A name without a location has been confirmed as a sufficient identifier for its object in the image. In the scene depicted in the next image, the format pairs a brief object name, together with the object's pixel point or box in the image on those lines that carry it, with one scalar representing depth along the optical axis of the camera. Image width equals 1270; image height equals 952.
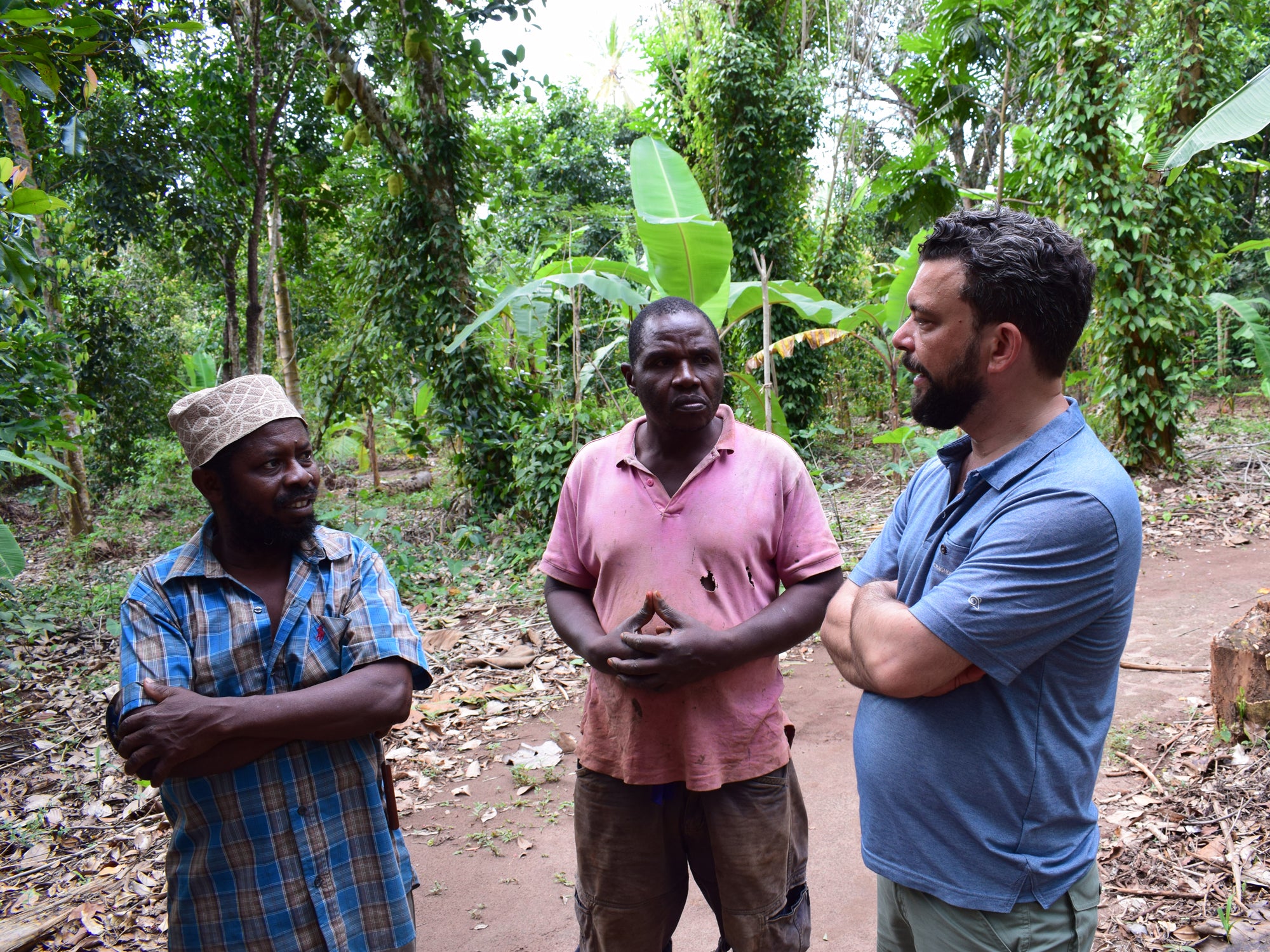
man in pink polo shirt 1.95
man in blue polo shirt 1.39
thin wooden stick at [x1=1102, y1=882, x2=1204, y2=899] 2.62
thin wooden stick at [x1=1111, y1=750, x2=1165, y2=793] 3.26
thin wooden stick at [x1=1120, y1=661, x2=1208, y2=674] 4.34
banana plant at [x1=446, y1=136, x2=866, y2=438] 4.33
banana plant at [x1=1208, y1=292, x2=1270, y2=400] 6.96
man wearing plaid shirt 1.70
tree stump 3.31
